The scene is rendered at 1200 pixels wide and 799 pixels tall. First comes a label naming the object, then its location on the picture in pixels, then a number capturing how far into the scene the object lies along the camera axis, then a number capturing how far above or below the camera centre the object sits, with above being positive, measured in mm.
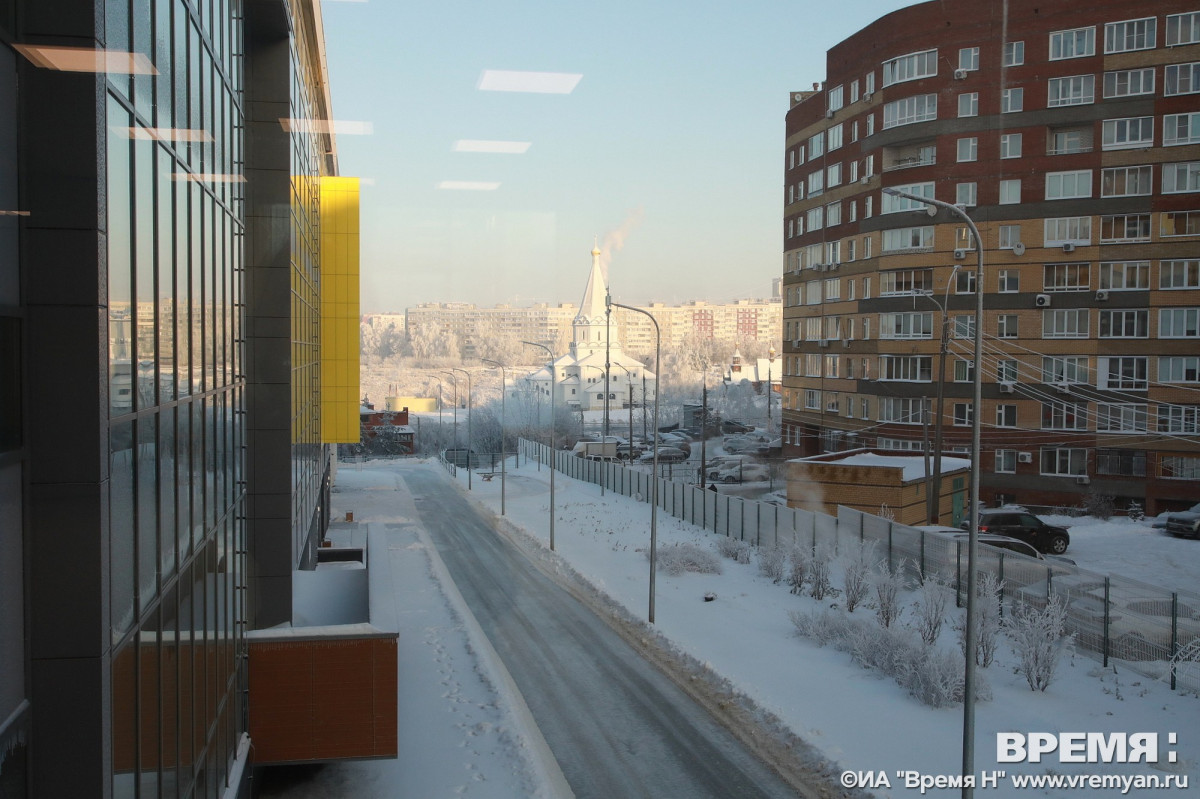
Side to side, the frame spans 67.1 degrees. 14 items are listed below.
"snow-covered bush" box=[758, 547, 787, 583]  22125 -5031
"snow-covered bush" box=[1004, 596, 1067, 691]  13445 -4248
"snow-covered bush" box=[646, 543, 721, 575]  23109 -5183
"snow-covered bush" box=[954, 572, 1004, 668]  14688 -4429
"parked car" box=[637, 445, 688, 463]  54594 -5846
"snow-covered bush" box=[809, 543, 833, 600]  20328 -4889
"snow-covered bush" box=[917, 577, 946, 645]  15594 -4397
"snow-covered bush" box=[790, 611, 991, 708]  13023 -4709
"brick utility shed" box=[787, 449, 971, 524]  24406 -3526
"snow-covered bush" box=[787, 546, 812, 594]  20941 -4881
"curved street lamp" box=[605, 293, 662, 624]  18016 -3476
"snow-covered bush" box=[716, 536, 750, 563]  24391 -5178
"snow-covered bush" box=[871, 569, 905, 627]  17109 -4575
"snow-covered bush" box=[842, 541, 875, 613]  18875 -4655
